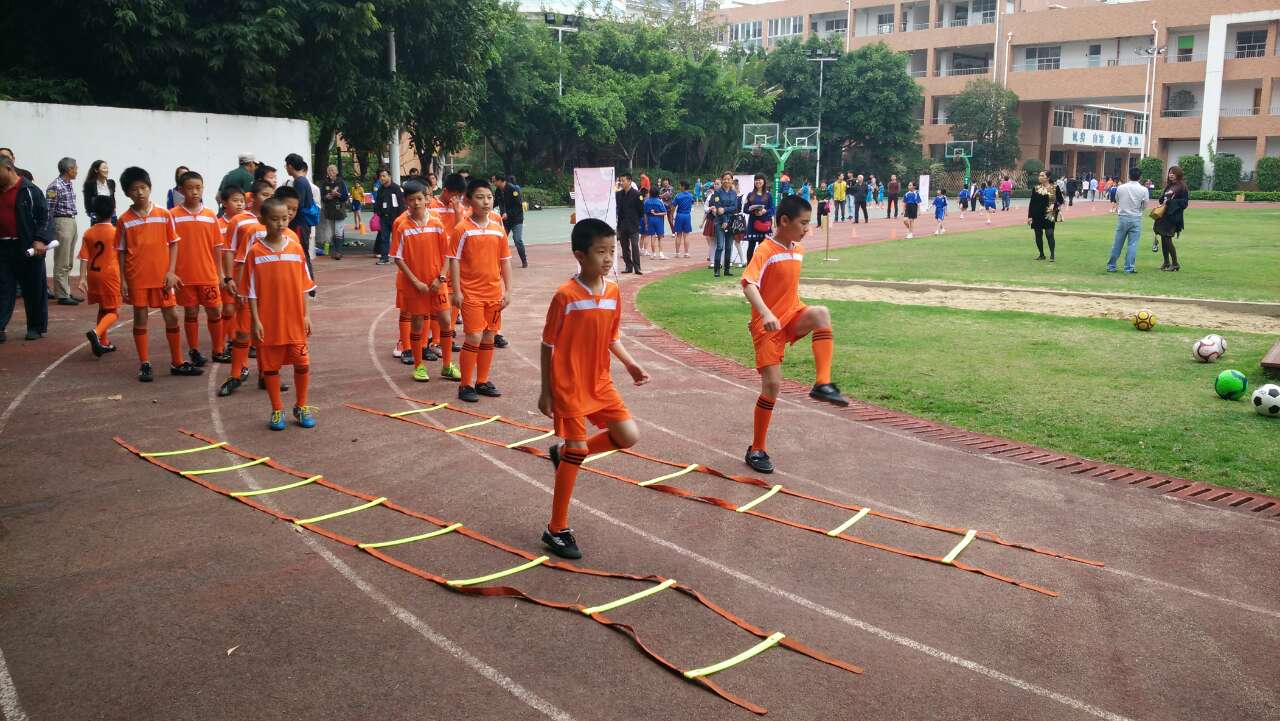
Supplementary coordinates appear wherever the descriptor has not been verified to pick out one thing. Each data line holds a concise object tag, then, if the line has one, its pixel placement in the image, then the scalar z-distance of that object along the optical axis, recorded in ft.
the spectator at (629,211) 64.13
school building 195.42
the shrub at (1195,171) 188.34
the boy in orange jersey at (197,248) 32.09
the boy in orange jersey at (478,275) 29.55
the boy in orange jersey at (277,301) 26.00
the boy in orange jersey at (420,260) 31.94
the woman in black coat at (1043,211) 72.38
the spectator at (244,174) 39.17
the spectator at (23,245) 36.42
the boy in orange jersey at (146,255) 31.22
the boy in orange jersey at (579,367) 18.07
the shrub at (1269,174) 180.14
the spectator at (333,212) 70.49
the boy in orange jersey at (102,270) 33.91
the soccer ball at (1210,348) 34.81
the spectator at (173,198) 47.35
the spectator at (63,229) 46.50
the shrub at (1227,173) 185.47
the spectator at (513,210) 66.03
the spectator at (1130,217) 62.54
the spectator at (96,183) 44.19
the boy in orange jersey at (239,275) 30.32
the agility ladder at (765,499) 18.44
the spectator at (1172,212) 64.39
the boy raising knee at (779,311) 23.22
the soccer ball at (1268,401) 27.89
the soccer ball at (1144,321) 41.57
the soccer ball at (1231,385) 29.81
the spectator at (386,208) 66.90
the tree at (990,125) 210.59
